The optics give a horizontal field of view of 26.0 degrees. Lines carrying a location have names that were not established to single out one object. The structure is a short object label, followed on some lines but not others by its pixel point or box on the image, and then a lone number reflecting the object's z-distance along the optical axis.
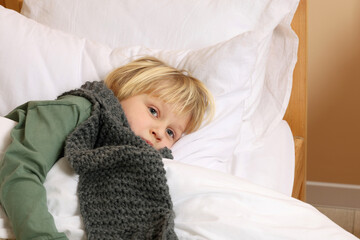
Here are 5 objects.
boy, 1.08
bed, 1.10
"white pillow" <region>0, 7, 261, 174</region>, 1.37
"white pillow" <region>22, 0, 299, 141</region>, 1.51
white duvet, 1.06
